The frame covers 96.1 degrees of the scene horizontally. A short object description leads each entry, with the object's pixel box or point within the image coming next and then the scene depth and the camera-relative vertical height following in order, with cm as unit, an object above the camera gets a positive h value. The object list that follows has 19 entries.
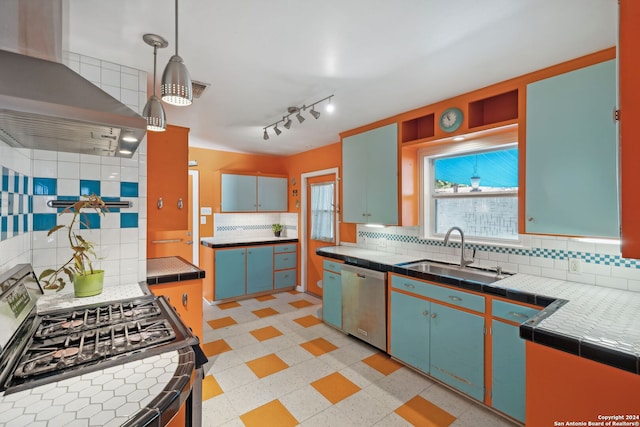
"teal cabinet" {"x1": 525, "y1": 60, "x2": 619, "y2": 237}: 172 +40
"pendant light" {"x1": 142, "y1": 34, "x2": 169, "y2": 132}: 167 +60
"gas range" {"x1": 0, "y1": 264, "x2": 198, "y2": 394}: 94 -50
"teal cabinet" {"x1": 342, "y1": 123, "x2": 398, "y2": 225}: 305 +44
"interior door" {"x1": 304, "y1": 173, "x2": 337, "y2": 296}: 446 -28
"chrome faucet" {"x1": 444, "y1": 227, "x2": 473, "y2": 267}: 255 -33
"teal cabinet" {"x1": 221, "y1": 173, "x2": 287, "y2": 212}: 466 +36
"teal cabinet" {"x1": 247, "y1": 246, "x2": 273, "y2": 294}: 457 -88
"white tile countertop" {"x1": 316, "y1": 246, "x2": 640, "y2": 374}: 115 -51
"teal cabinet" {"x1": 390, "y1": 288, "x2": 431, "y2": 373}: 242 -101
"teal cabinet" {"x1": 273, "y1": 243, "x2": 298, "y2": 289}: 485 -88
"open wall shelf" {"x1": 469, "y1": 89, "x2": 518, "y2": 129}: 236 +91
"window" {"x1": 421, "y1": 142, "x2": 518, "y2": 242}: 252 +24
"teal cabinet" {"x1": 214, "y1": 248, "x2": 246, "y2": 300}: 429 -90
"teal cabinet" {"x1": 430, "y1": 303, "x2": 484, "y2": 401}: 207 -102
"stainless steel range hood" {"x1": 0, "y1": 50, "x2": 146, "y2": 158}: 94 +37
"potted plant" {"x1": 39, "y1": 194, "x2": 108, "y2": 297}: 166 -36
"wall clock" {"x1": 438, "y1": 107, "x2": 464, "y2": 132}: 251 +85
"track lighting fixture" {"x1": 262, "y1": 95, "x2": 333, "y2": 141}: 262 +105
